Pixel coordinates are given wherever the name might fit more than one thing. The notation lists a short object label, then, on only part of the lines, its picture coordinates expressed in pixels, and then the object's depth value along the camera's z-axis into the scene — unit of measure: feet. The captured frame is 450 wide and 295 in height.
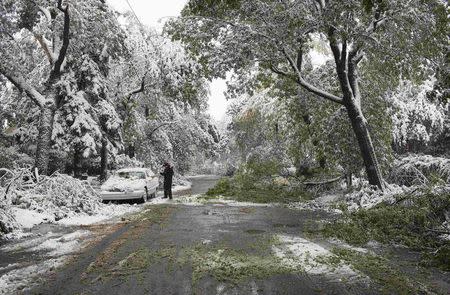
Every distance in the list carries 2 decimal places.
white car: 57.41
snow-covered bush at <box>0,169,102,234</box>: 41.34
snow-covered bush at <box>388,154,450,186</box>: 47.16
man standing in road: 65.37
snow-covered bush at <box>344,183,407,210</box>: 44.66
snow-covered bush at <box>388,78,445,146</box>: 84.99
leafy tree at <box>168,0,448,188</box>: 46.01
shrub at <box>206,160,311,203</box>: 64.08
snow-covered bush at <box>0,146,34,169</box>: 69.92
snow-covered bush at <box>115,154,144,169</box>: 87.52
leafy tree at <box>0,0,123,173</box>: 53.21
